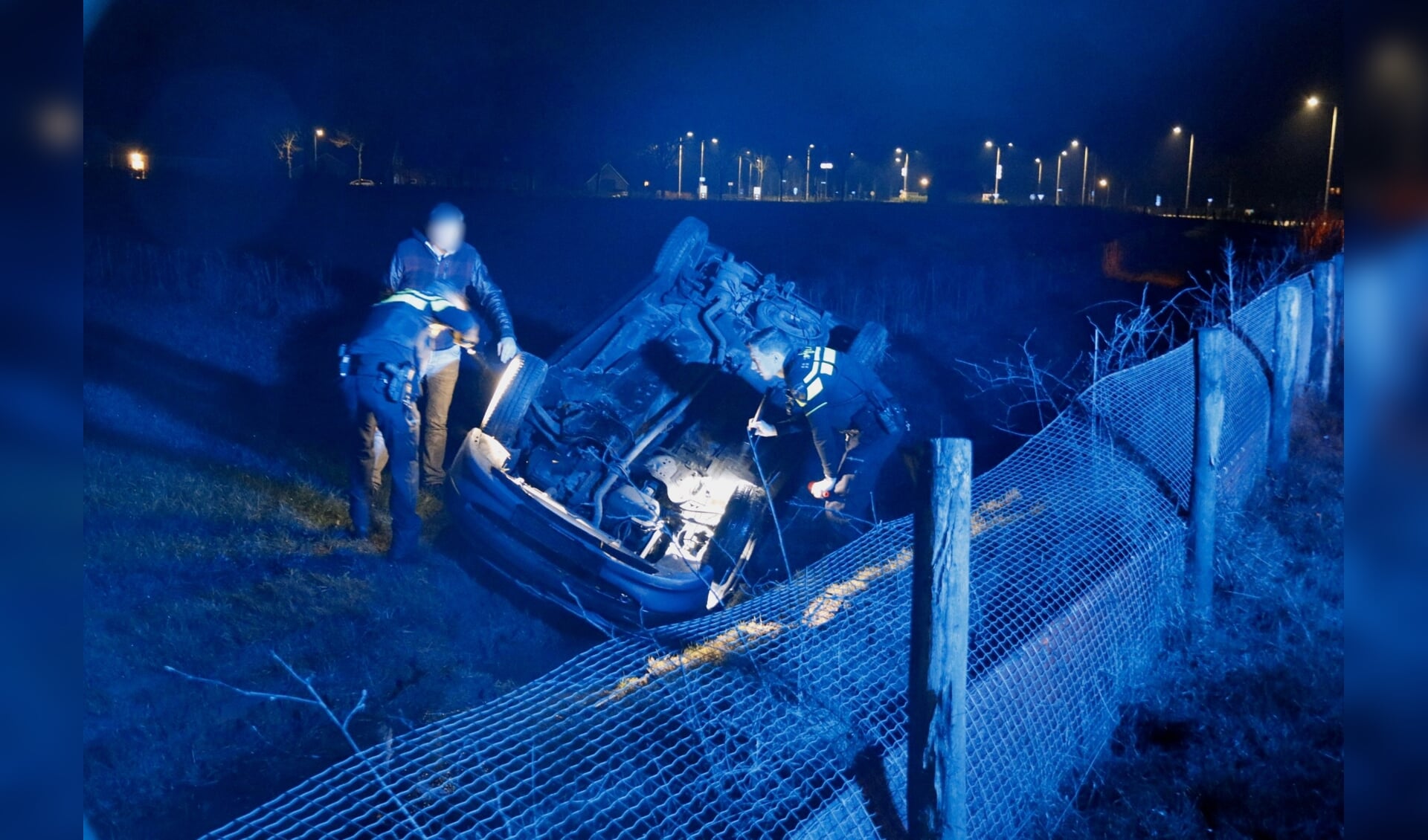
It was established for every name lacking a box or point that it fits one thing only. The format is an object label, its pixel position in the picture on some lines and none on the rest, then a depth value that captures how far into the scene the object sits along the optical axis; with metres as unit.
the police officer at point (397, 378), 5.65
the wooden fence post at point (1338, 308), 8.40
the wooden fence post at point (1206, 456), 4.40
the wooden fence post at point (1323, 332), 8.23
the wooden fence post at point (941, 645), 2.41
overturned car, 4.86
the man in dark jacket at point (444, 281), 5.76
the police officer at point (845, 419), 5.92
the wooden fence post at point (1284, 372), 6.28
